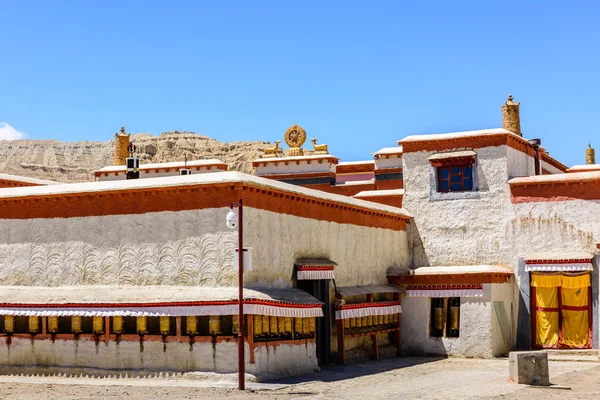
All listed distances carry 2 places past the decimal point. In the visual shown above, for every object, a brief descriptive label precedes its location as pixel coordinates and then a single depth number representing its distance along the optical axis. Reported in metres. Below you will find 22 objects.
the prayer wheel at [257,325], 19.44
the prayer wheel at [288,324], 20.48
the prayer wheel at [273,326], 19.95
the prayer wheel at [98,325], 20.47
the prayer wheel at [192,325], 19.55
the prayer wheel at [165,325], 19.78
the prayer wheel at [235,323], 19.16
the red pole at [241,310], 18.09
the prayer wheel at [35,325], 21.21
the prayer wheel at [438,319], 27.12
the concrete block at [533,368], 18.78
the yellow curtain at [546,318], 26.64
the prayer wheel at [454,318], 26.70
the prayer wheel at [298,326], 20.84
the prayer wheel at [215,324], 19.38
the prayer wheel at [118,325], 20.25
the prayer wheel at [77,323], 20.70
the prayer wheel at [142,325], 20.02
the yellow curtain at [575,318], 26.03
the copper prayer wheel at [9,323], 21.59
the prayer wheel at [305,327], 21.17
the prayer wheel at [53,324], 20.97
